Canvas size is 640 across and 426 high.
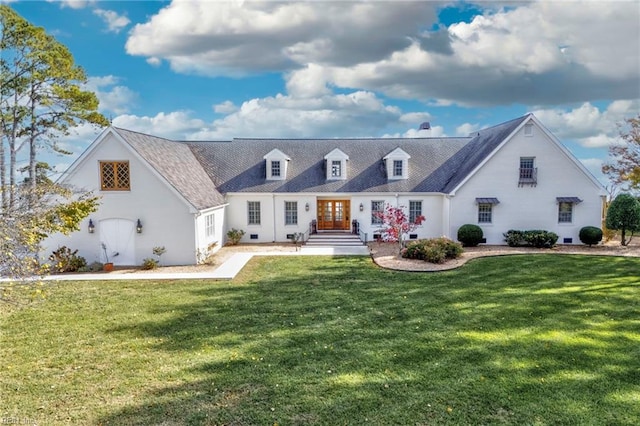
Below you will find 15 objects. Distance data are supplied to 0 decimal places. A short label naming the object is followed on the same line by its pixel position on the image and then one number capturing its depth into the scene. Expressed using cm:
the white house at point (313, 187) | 1766
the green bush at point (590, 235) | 2127
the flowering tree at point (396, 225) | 1920
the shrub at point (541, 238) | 2103
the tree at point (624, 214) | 2086
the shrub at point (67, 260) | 1711
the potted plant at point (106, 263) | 1719
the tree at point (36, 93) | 2297
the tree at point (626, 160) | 2595
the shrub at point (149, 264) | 1727
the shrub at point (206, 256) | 1800
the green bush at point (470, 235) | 2123
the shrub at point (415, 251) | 1800
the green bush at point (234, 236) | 2367
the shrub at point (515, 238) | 2148
